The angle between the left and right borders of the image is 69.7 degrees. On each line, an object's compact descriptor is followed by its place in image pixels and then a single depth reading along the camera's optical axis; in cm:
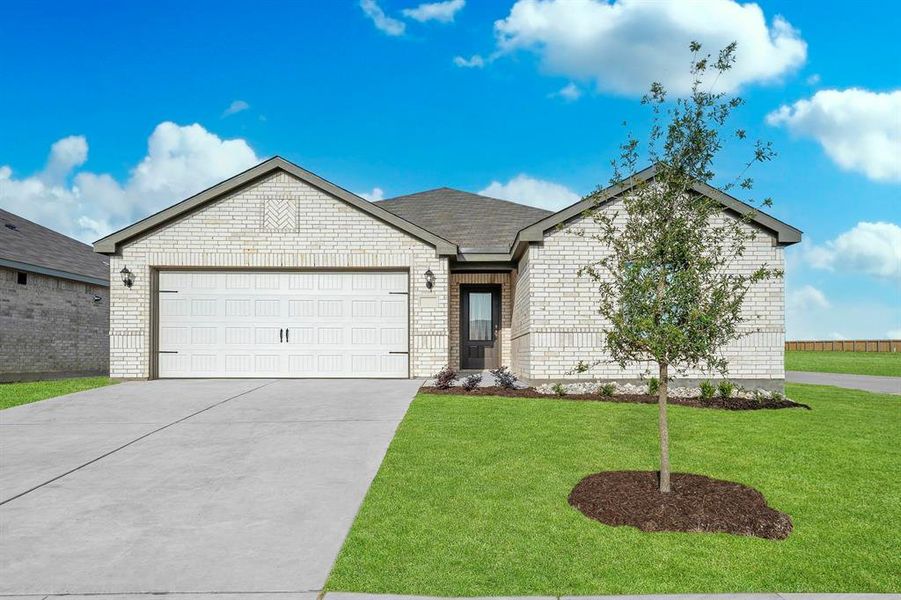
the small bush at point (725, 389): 1330
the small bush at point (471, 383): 1385
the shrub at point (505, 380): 1422
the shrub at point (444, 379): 1402
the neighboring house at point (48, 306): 1973
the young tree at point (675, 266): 644
